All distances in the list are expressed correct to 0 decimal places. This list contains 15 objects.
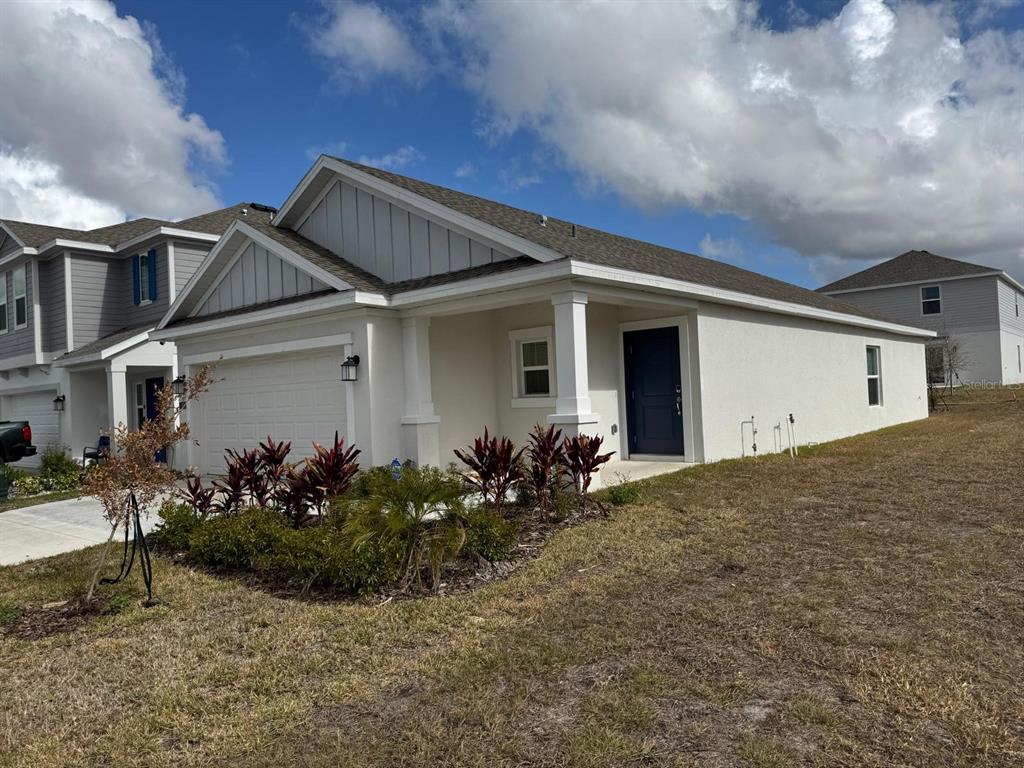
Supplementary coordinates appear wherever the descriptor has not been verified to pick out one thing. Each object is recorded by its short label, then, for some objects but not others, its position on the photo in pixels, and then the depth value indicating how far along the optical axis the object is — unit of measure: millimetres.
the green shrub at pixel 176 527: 7090
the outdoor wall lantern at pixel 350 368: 10320
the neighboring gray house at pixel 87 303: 16719
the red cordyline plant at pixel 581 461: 8234
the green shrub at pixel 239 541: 6270
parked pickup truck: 13789
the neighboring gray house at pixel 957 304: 31062
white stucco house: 9773
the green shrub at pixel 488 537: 6129
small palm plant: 5664
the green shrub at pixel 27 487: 12434
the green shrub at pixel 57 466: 13336
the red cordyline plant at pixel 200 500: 7421
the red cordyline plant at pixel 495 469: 7641
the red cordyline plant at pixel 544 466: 7785
